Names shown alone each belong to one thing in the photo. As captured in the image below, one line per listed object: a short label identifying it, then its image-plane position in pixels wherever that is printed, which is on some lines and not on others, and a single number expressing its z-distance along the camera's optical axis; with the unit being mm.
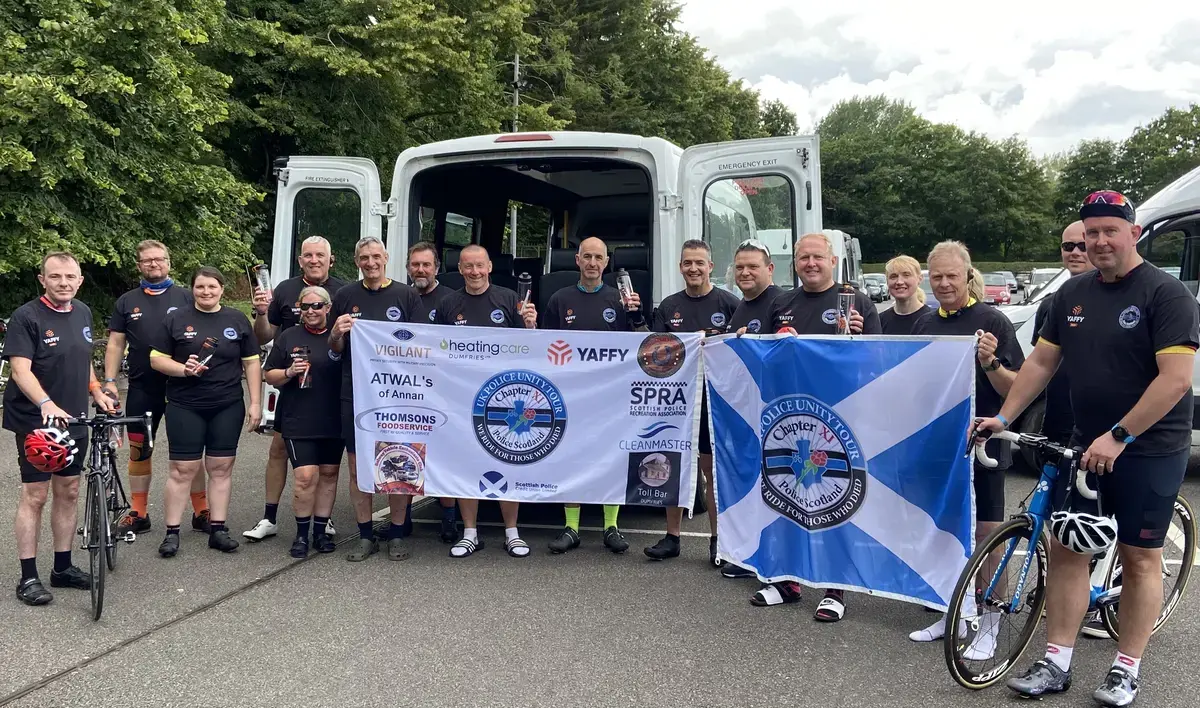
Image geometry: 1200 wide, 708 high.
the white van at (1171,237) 7637
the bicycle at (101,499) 4391
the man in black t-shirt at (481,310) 5648
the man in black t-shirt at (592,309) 5723
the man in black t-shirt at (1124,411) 3250
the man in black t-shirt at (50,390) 4500
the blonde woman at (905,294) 4809
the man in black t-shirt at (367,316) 5457
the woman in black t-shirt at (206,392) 5465
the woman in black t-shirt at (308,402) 5406
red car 22312
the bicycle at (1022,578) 3521
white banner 5273
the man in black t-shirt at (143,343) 5742
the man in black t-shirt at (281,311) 5840
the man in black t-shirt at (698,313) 5348
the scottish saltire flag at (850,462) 4133
